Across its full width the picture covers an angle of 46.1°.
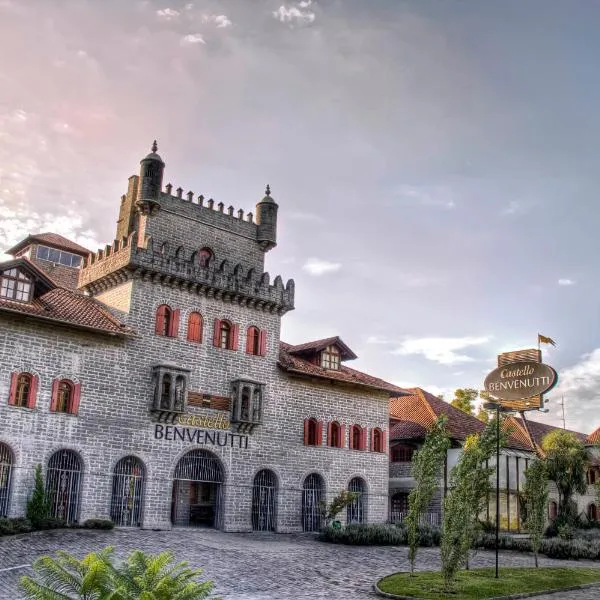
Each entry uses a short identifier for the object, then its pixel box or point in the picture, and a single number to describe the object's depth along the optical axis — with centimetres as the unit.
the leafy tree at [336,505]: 3472
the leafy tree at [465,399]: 6247
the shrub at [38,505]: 2637
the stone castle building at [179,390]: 2819
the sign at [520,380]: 4366
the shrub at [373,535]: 3075
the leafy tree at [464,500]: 1898
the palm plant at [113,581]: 900
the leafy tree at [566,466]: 4184
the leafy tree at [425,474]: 2162
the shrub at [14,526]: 2481
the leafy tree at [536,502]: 2602
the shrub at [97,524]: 2764
